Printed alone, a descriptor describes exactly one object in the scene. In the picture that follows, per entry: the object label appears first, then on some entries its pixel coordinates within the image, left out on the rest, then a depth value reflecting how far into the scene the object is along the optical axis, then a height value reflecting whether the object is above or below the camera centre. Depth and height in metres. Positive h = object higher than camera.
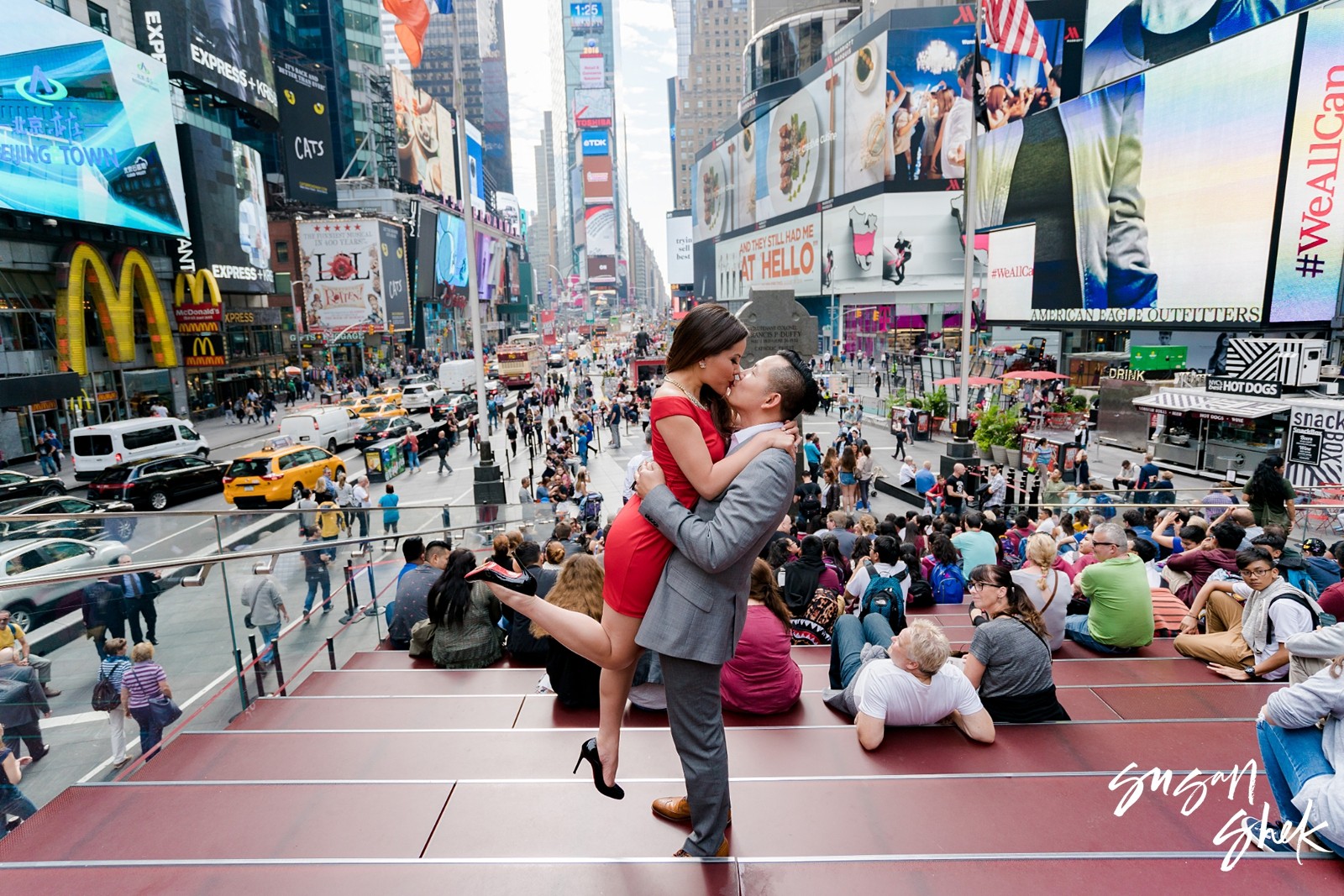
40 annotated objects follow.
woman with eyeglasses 3.98 -1.87
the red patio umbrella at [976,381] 27.30 -2.46
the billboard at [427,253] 68.31 +7.16
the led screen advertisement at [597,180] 195.50 +38.33
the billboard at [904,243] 55.19 +5.72
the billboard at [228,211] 35.22 +6.24
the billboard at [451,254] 73.68 +7.82
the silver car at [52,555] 8.25 -2.53
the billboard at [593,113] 197.38 +56.85
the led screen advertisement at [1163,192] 23.42 +4.48
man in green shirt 5.53 -2.16
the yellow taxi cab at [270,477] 17.92 -3.56
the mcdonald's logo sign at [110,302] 27.28 +1.35
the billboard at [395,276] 55.62 +4.23
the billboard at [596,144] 195.38 +48.15
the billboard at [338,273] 52.81 +4.17
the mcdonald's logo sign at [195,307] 33.84 +1.24
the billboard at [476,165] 75.81 +18.76
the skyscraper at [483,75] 129.00 +51.04
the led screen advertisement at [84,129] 23.88 +7.58
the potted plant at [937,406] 25.42 -3.07
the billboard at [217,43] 35.03 +14.90
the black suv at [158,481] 18.42 -3.75
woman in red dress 2.53 -0.51
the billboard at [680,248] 139.50 +14.38
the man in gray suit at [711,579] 2.40 -0.88
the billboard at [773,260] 67.81 +6.35
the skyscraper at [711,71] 151.62 +52.92
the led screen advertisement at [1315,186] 21.08 +3.59
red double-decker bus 46.16 -2.56
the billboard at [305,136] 51.25 +14.04
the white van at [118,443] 20.38 -3.05
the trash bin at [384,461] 21.23 -3.86
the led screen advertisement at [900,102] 48.03 +15.88
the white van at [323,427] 24.48 -3.31
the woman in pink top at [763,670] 4.22 -2.02
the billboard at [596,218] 197.38 +28.61
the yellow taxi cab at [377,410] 29.29 -3.24
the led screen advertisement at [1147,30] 30.83 +12.75
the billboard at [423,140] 66.38 +18.31
